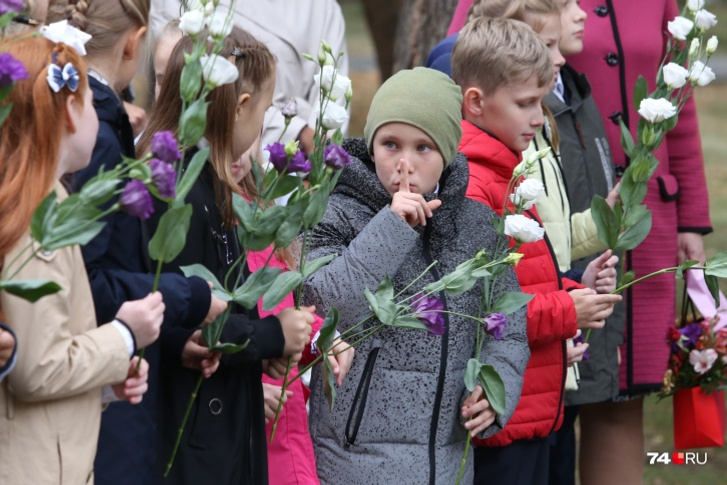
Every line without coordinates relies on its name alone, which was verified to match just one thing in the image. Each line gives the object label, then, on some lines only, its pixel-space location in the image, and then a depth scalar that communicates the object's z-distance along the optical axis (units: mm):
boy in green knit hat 6496
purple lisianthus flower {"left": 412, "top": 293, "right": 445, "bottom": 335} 6113
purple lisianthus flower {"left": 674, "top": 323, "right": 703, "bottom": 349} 9789
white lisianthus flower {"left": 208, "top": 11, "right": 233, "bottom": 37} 5102
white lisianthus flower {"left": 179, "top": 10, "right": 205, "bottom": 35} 5031
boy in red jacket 7391
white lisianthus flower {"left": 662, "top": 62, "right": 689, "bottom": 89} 7250
